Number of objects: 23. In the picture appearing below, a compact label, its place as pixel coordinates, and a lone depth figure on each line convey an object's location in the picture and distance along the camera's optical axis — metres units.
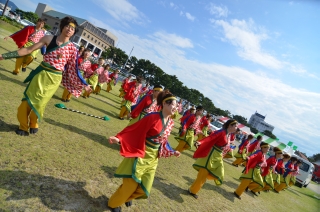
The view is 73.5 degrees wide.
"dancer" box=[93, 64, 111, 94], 12.54
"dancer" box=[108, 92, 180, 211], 3.04
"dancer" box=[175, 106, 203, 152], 8.16
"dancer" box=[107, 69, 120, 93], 16.58
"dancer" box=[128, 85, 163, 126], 5.83
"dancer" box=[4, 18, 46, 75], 7.30
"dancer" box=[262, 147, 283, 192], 7.81
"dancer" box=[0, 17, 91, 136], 3.71
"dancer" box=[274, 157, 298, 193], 10.95
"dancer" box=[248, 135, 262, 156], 11.31
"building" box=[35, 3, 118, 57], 76.88
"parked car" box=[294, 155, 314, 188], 17.80
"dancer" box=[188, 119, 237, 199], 5.05
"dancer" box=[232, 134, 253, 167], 11.55
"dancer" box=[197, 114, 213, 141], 12.26
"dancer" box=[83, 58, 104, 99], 10.14
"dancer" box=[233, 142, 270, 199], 6.57
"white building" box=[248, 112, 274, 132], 154.62
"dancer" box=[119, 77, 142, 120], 9.20
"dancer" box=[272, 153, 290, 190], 9.93
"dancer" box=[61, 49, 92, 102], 8.10
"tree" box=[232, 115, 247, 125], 104.39
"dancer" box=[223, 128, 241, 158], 10.82
